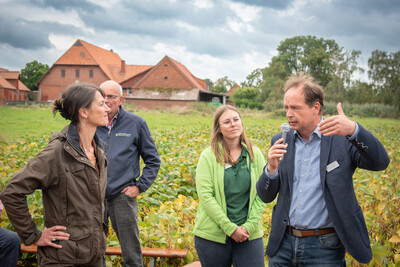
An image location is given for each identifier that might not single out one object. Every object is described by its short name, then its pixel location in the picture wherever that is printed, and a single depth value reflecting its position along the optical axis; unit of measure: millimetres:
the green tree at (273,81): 60269
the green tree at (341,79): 53250
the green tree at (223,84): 86062
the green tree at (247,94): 69125
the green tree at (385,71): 51566
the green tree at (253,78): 86312
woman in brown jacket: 2223
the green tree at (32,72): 67788
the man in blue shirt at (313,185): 2244
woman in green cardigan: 2768
